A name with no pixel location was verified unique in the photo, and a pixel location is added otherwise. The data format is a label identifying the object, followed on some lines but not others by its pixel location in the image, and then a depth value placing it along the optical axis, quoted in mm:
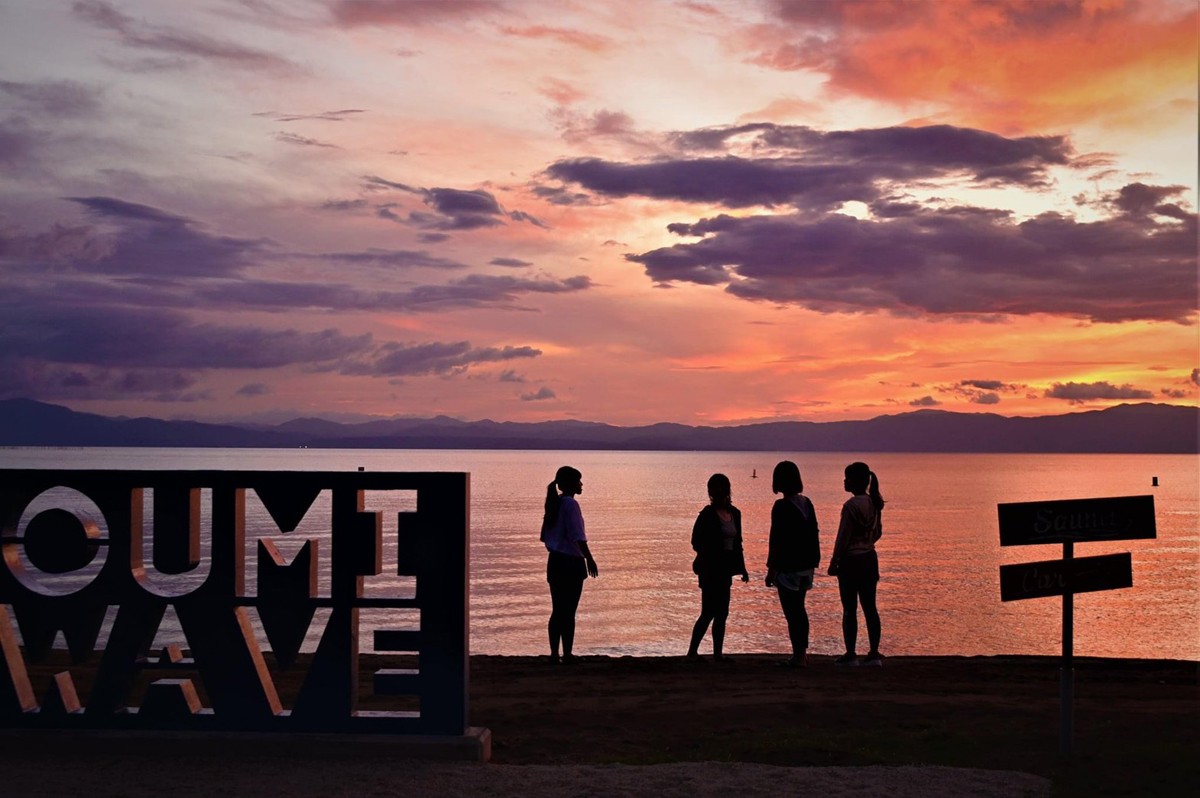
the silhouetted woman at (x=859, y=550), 12086
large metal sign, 8266
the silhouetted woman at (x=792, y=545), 12242
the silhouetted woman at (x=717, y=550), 12477
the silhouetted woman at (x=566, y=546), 12352
